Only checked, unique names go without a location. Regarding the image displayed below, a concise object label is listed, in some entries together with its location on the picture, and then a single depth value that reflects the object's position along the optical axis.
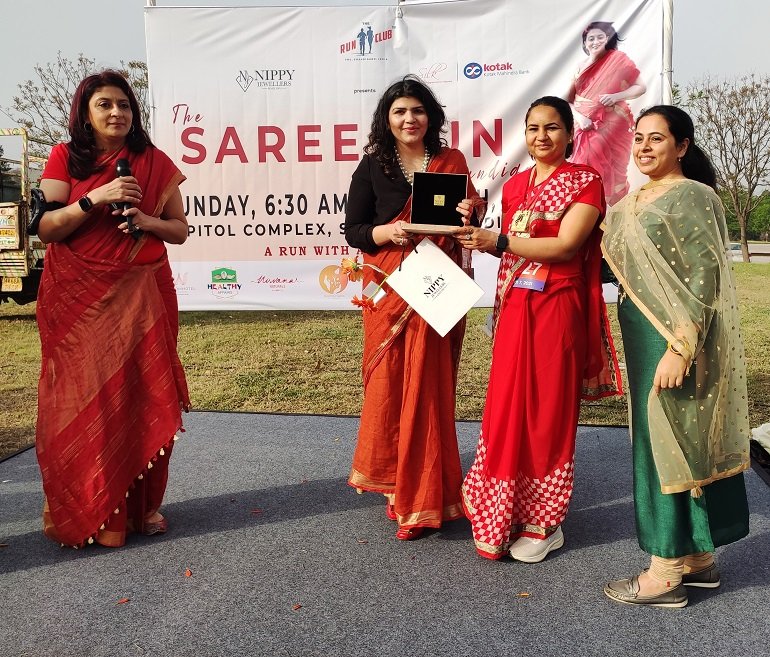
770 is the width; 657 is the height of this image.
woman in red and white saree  2.42
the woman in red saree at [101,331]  2.61
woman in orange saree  2.70
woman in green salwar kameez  2.07
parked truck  8.59
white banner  5.17
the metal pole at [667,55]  4.91
